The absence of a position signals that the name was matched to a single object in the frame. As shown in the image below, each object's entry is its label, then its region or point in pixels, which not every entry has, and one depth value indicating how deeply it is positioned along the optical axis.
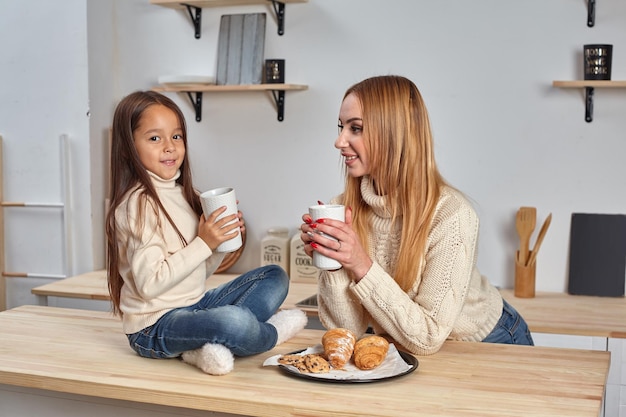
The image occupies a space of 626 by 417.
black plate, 1.45
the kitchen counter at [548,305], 2.35
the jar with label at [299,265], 2.97
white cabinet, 2.35
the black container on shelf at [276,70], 2.94
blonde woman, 1.64
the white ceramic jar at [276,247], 3.01
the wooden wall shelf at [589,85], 2.56
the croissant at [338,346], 1.51
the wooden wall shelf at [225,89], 2.93
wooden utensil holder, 2.72
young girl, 1.59
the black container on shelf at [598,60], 2.58
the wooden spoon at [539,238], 2.71
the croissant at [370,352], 1.51
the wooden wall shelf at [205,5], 3.00
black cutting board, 2.70
